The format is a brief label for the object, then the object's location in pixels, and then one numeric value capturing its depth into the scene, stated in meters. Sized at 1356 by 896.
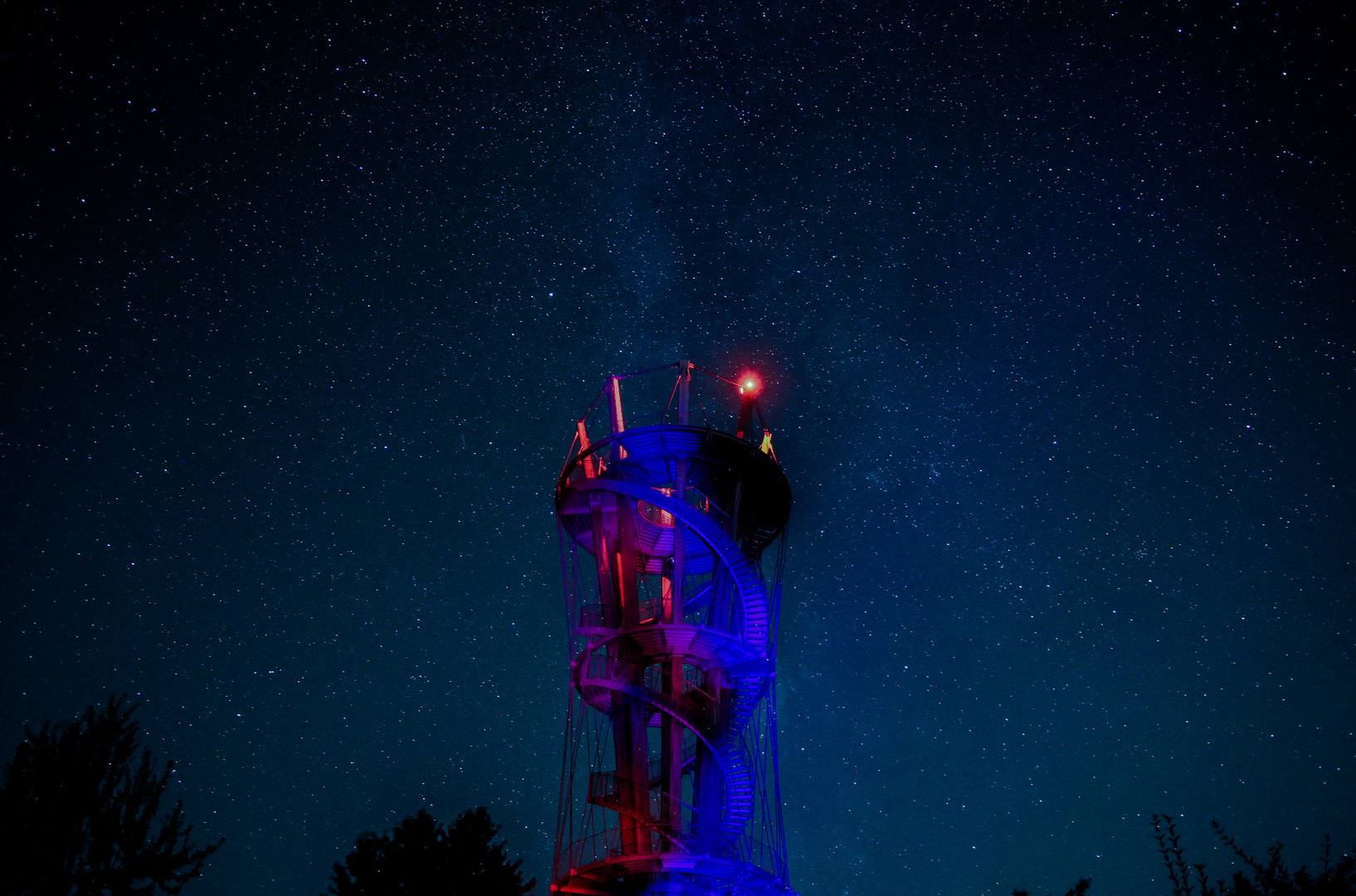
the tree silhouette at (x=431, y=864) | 23.17
